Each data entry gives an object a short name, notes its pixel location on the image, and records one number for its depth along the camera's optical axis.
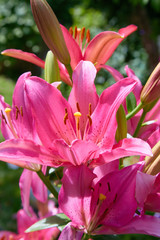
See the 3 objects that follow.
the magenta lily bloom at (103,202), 0.42
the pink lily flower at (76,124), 0.40
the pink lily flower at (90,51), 0.51
